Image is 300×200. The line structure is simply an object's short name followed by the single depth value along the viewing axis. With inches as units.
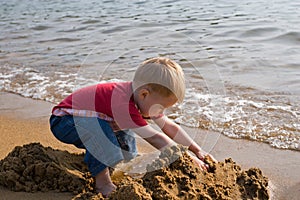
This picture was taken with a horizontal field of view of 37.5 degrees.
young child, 102.4
